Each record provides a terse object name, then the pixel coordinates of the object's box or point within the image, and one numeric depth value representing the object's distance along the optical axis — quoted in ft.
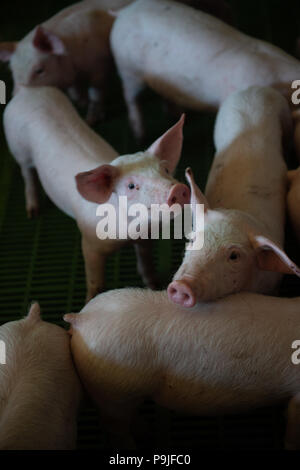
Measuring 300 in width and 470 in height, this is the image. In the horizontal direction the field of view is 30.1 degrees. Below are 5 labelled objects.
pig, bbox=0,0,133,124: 8.17
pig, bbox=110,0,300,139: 7.64
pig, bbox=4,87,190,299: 5.44
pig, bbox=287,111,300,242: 6.04
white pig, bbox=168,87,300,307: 4.72
